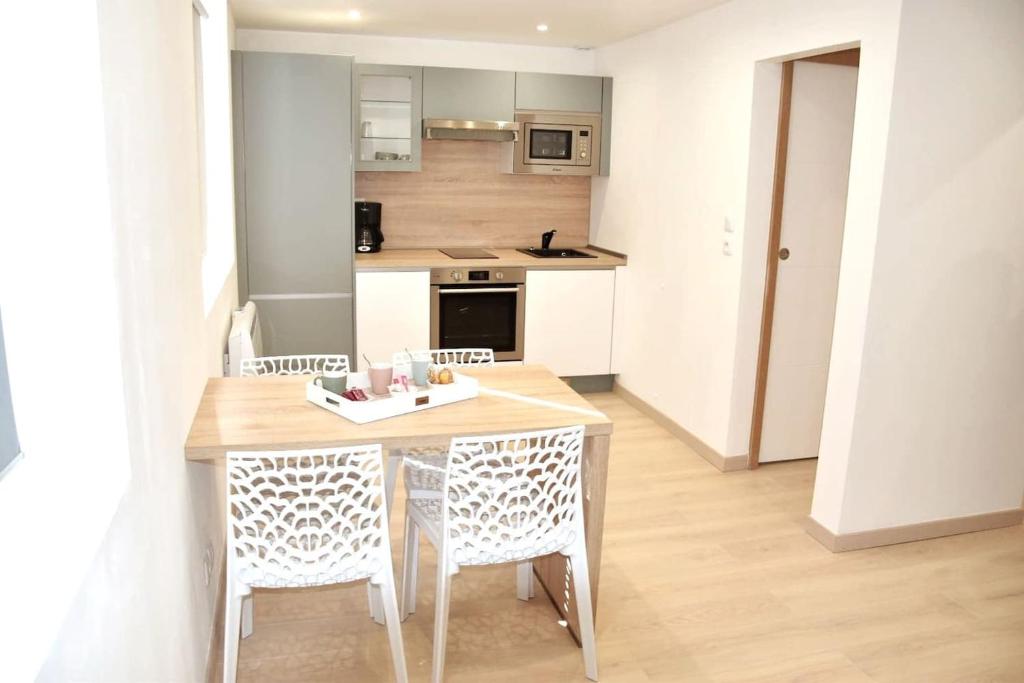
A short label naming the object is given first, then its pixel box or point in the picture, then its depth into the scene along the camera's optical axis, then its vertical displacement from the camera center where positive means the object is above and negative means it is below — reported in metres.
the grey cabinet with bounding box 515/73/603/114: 5.49 +0.58
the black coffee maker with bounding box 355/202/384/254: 5.51 -0.34
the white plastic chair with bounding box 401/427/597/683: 2.38 -1.02
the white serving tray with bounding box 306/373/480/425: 2.54 -0.71
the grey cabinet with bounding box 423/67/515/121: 5.32 +0.53
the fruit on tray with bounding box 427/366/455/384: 2.84 -0.68
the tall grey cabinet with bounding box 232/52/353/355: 4.71 -0.12
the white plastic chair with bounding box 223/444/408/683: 2.20 -1.02
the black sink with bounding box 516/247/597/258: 5.68 -0.50
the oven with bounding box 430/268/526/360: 5.28 -0.84
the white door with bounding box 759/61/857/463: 4.15 -0.35
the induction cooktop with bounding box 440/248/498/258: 5.51 -0.51
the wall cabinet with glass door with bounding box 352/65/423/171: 5.25 +0.36
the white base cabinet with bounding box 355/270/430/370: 5.15 -0.85
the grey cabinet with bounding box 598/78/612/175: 5.62 +0.37
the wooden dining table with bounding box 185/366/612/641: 2.39 -0.75
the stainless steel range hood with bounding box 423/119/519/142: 5.32 +0.31
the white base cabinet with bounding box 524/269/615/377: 5.46 -0.91
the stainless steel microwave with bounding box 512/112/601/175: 5.54 +0.25
